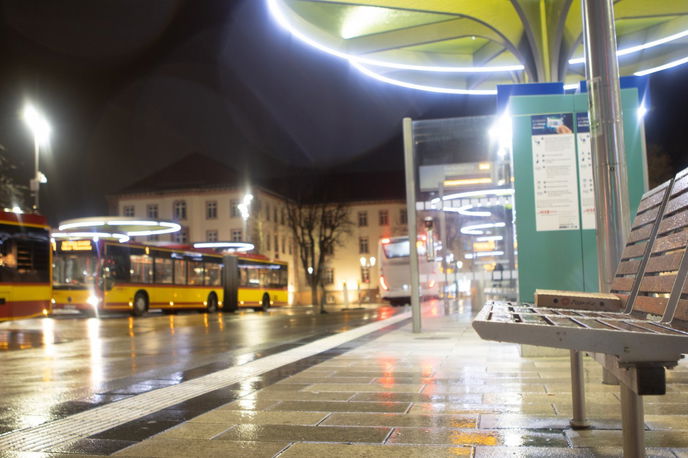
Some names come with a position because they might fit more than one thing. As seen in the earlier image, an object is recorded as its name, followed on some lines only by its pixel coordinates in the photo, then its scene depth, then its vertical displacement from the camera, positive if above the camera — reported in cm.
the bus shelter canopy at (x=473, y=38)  1170 +429
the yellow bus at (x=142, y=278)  2888 -44
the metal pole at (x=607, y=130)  590 +100
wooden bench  279 -31
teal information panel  896 +84
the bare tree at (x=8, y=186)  3128 +382
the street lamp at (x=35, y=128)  2963 +612
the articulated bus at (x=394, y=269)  4231 -54
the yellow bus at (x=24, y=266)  1816 +17
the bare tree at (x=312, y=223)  6081 +338
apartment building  7338 +611
